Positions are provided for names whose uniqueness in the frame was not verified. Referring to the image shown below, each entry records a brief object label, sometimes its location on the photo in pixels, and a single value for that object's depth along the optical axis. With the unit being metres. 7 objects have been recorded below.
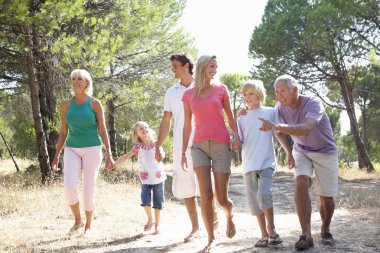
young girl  5.81
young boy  4.57
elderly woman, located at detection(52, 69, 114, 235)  5.39
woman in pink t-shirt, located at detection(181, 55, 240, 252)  4.49
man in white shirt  5.13
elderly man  4.53
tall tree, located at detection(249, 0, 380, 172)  18.61
